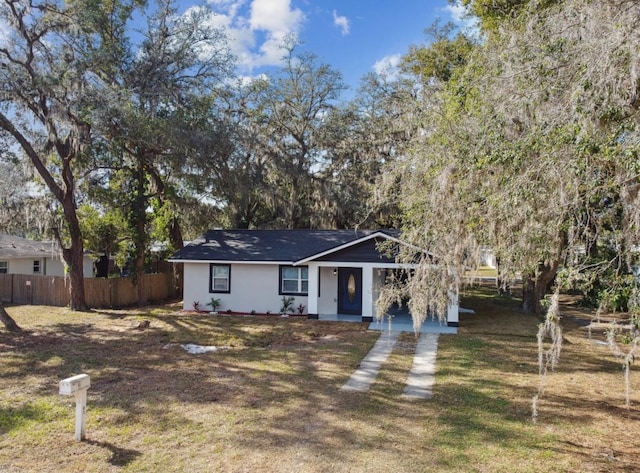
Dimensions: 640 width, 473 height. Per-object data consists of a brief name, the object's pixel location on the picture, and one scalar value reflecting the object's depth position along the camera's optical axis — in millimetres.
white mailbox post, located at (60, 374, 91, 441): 5473
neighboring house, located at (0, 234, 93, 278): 21269
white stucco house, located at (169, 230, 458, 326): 15125
